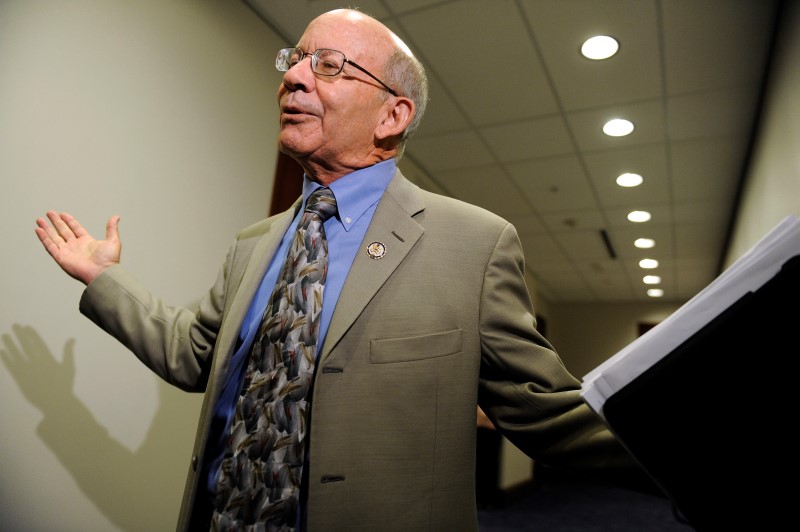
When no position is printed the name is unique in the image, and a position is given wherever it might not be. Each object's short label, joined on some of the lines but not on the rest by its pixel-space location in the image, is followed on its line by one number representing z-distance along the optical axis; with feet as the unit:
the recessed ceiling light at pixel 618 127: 11.46
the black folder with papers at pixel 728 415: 1.58
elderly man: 2.86
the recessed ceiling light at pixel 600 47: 8.84
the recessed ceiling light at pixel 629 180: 14.08
